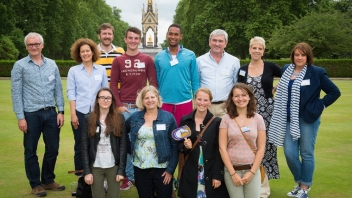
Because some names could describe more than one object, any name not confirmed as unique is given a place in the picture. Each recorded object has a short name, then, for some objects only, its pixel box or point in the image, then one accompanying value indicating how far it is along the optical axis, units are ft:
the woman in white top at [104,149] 15.06
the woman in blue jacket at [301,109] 16.66
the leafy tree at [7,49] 111.86
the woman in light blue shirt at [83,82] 17.69
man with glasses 17.58
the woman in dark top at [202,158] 14.29
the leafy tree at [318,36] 105.19
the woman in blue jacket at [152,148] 15.10
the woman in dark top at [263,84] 17.58
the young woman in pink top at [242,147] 13.76
